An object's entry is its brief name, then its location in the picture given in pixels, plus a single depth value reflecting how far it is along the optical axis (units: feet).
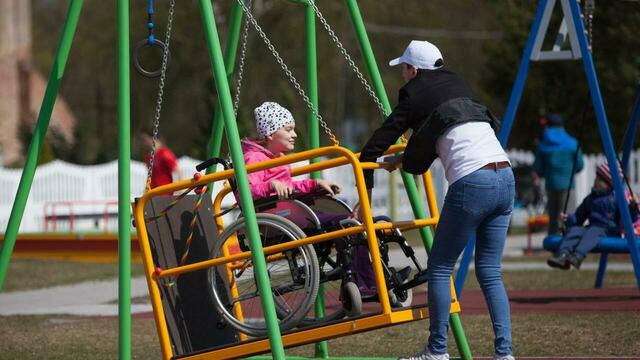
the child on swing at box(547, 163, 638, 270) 55.87
